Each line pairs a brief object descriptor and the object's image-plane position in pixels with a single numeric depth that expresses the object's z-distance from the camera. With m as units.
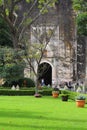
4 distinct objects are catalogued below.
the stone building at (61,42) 37.94
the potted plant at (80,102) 16.84
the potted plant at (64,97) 21.12
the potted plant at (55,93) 24.66
